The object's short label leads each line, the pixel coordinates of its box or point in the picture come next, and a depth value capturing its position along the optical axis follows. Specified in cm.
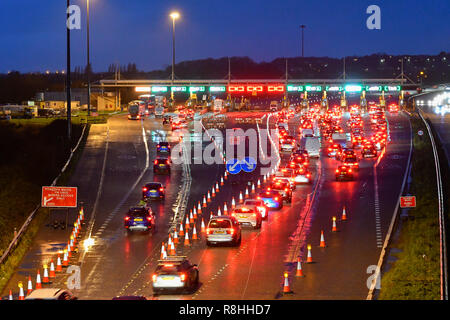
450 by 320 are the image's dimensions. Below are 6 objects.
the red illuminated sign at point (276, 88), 10650
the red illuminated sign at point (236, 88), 10644
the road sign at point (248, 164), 5594
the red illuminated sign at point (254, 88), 10581
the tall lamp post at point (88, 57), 7891
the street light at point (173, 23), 9700
